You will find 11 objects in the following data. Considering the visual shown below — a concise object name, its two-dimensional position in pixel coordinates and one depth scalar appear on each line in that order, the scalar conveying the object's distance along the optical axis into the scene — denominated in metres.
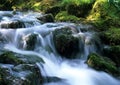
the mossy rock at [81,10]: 14.53
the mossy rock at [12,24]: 11.69
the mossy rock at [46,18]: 13.18
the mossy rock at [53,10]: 15.65
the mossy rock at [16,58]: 7.93
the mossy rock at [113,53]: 10.23
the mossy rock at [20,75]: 6.48
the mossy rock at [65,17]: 13.70
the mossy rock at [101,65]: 9.27
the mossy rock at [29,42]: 10.44
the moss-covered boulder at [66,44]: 10.49
